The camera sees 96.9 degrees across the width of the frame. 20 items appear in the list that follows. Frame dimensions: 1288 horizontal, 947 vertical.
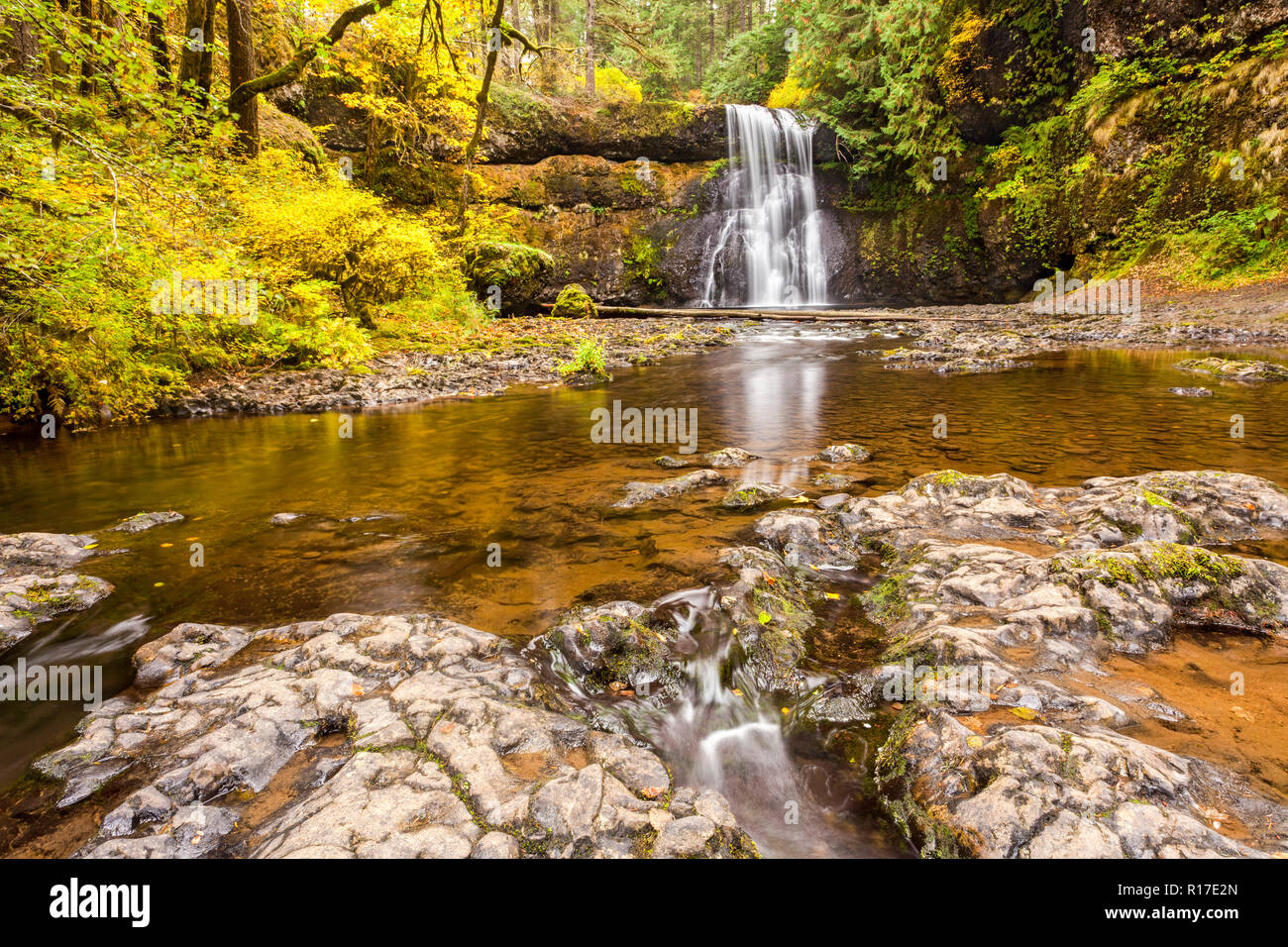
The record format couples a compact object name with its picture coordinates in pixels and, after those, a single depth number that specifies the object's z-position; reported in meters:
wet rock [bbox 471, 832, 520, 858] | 1.63
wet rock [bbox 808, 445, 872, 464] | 5.77
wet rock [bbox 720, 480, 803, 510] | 4.61
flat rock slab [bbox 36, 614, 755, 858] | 1.72
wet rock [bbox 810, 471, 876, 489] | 5.06
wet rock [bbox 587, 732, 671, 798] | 1.99
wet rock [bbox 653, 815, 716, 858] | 1.69
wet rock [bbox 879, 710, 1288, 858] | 1.59
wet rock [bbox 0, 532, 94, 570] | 3.71
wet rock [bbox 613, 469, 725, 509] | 4.84
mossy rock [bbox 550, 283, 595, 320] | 19.80
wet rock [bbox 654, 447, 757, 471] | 5.82
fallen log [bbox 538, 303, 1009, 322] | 19.23
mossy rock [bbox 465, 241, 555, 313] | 17.36
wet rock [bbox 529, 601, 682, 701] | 2.69
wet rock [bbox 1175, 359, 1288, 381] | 8.51
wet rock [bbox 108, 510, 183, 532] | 4.39
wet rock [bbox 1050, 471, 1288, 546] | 3.59
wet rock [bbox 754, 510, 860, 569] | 3.73
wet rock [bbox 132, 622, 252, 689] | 2.62
